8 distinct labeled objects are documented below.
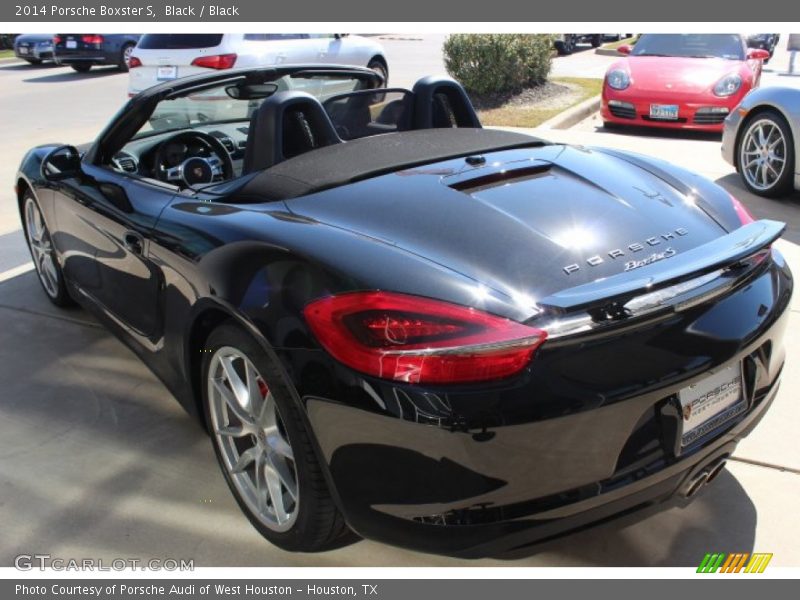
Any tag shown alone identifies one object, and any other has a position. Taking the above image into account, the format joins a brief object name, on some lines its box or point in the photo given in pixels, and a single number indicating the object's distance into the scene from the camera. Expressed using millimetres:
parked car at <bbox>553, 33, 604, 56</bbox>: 21547
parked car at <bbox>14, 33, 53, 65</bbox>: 20156
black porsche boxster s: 1947
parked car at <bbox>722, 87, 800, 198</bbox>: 6277
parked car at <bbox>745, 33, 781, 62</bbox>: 22578
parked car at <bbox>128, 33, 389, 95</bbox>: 9852
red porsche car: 9336
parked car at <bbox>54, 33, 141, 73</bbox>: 17891
